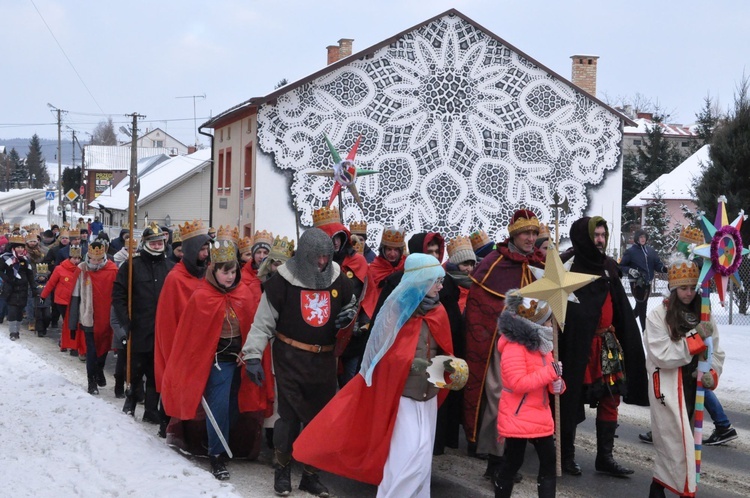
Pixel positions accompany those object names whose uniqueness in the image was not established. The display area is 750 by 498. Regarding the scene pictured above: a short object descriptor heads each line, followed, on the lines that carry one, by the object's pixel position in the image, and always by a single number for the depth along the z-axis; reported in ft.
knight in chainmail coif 23.71
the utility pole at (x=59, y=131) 216.33
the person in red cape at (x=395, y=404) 21.13
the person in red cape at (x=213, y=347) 25.46
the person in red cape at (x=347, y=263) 28.76
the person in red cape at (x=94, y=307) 37.24
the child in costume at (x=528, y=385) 20.47
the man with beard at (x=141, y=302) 32.63
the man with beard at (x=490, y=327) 25.41
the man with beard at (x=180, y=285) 27.63
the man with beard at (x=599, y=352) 25.68
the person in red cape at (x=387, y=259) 28.99
